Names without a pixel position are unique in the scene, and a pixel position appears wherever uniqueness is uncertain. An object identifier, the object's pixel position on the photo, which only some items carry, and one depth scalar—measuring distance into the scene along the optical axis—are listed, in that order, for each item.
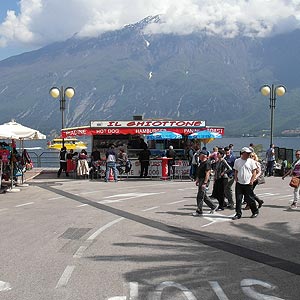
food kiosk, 21.12
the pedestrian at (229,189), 11.39
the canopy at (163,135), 20.79
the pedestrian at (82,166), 20.04
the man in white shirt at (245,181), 9.94
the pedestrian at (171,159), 20.80
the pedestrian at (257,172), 10.25
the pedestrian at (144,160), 20.74
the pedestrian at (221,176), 11.29
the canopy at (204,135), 20.94
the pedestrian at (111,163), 19.07
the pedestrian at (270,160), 21.47
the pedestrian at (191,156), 17.70
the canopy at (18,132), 15.62
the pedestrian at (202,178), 10.39
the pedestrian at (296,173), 11.30
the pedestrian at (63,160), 21.61
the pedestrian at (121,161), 20.76
